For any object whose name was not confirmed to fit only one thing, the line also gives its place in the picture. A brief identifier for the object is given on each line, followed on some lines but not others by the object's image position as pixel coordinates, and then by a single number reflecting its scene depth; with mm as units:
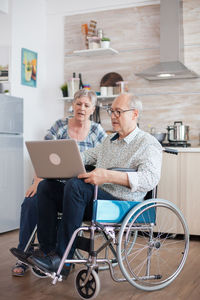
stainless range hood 4199
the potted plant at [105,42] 4602
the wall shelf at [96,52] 4621
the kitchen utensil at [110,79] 4734
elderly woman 2800
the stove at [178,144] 4062
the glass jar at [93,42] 4663
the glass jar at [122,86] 4590
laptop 2176
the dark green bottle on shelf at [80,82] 4852
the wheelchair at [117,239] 2152
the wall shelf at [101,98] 4672
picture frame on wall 4660
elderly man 2199
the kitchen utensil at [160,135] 4217
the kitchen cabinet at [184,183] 3844
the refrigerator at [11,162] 4055
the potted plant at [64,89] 4883
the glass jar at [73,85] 4781
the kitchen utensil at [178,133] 4098
